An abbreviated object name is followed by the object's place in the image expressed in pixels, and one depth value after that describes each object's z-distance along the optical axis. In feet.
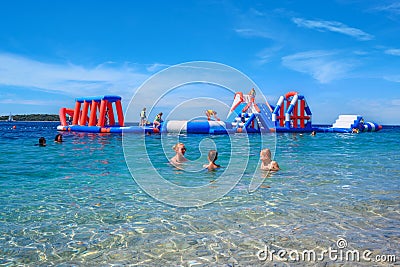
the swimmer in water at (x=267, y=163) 29.50
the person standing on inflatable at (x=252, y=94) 85.41
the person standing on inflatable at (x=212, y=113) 86.48
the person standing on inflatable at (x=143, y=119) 83.35
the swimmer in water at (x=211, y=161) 30.81
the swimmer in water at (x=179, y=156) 33.47
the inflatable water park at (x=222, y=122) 85.66
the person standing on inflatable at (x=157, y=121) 87.04
